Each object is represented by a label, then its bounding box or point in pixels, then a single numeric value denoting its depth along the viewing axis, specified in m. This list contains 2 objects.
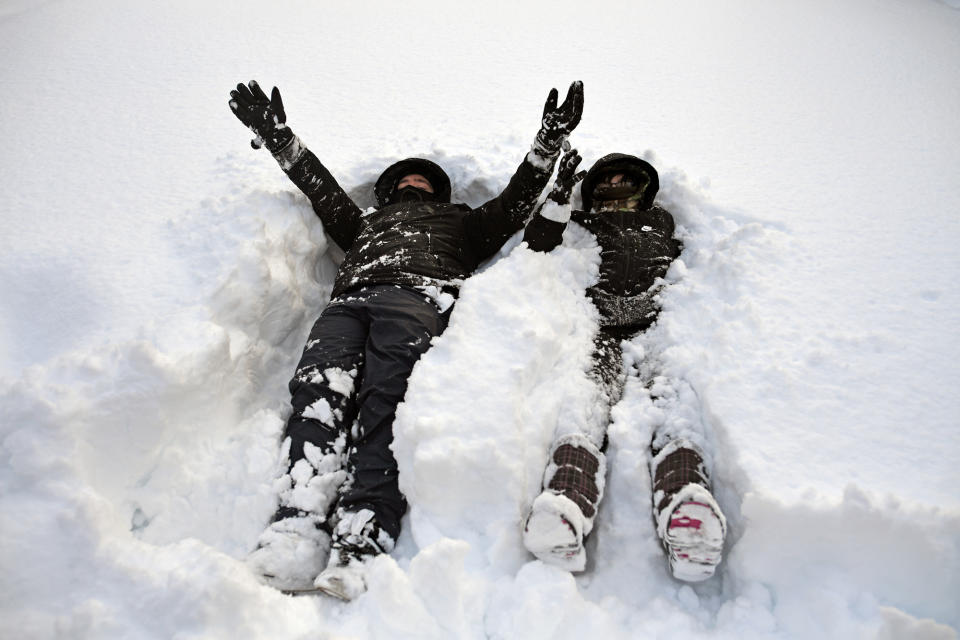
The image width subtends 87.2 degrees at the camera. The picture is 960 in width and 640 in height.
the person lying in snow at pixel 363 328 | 1.29
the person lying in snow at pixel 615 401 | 1.16
